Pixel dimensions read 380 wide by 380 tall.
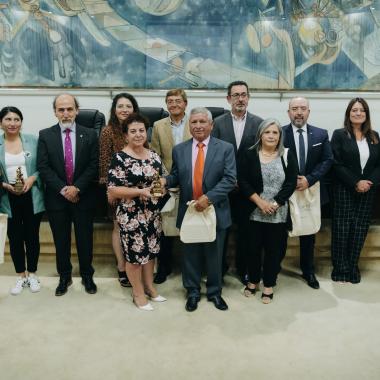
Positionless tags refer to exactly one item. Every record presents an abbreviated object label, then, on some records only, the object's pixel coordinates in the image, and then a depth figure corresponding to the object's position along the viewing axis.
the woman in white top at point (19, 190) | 3.02
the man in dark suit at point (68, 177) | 3.00
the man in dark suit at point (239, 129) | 3.10
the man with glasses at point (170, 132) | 3.11
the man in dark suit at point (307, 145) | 3.10
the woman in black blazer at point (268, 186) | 2.87
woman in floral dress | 2.73
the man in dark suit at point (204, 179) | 2.76
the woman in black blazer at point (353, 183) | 3.20
